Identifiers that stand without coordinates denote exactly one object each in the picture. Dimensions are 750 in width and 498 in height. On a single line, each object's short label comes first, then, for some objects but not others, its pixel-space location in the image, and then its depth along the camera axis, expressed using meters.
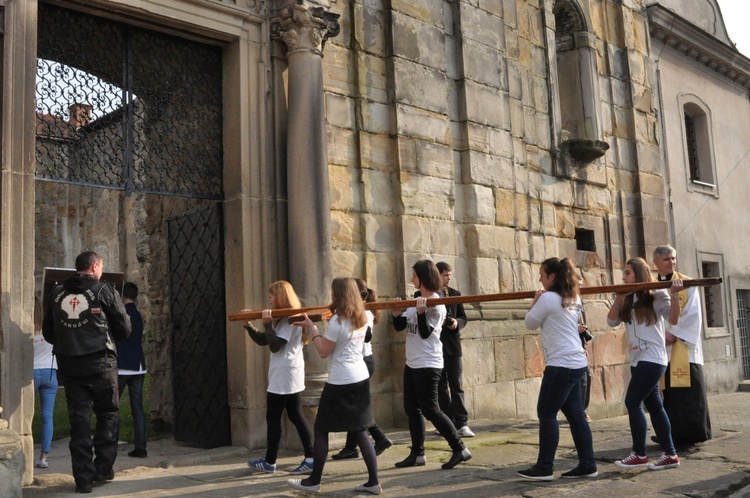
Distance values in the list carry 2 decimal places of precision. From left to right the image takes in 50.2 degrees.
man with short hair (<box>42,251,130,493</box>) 5.55
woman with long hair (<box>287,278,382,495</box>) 5.14
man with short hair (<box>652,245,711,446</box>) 6.28
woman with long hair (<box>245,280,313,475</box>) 5.98
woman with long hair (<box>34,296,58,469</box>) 6.92
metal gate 7.70
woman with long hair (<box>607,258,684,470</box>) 5.76
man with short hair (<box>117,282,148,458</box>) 7.46
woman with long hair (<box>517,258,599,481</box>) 5.36
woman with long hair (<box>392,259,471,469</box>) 5.90
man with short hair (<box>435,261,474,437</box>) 7.23
